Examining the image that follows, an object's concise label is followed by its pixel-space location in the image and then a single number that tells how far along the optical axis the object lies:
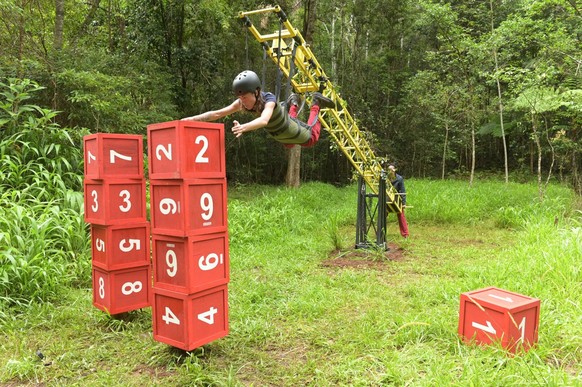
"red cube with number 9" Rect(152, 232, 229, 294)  2.62
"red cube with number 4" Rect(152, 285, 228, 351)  2.66
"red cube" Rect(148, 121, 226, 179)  2.58
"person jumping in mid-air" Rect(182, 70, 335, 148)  3.21
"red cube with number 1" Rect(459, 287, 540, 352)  2.73
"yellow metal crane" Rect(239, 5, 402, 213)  4.73
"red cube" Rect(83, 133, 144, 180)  3.24
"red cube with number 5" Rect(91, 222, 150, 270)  3.34
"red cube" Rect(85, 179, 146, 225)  3.28
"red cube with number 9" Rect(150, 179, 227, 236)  2.59
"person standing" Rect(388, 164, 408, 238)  7.53
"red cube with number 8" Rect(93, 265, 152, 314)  3.37
